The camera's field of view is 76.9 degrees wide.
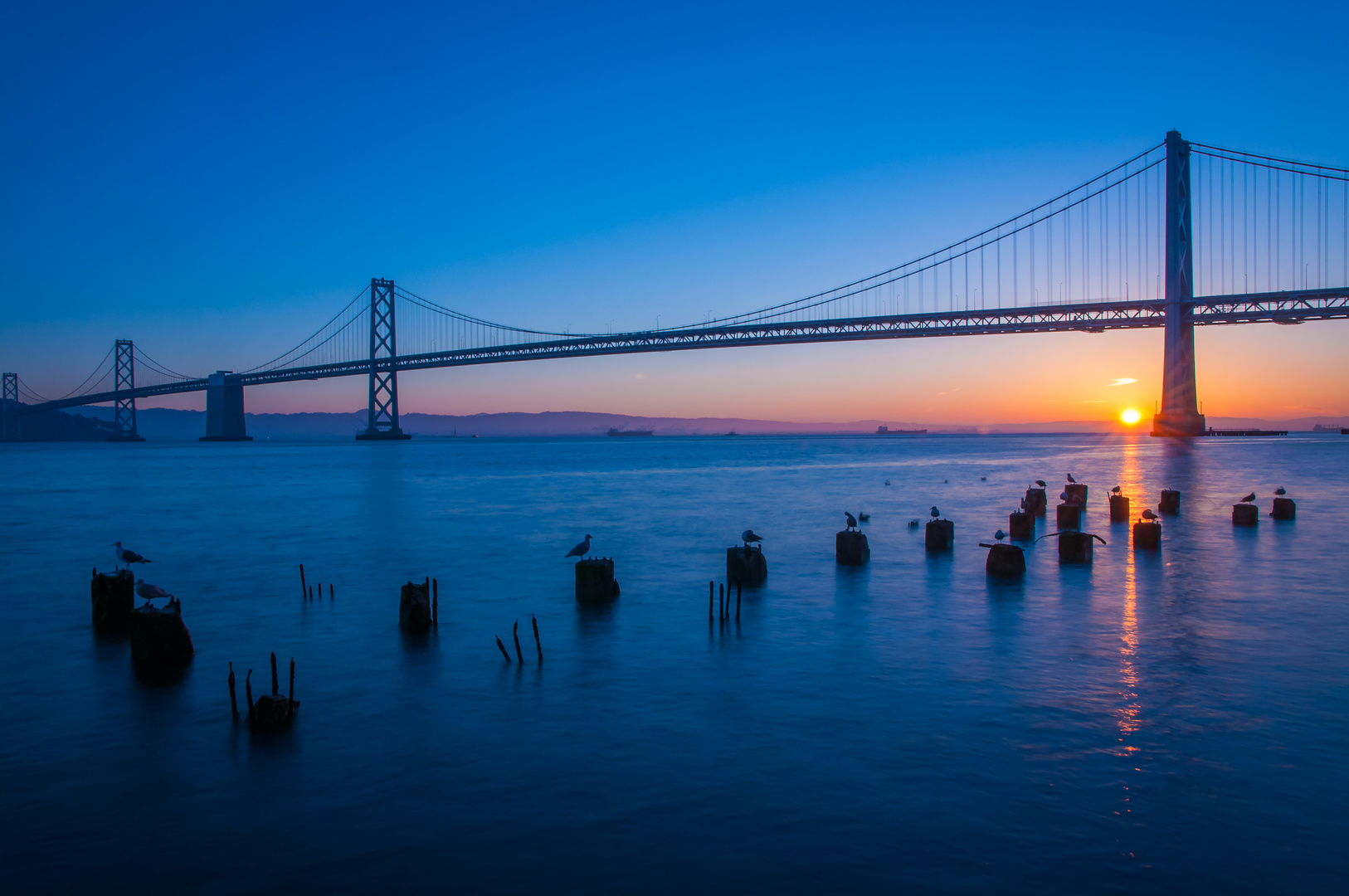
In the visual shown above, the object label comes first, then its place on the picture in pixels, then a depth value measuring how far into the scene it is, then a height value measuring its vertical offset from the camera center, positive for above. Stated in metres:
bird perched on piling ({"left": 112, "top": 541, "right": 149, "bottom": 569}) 10.69 -1.33
